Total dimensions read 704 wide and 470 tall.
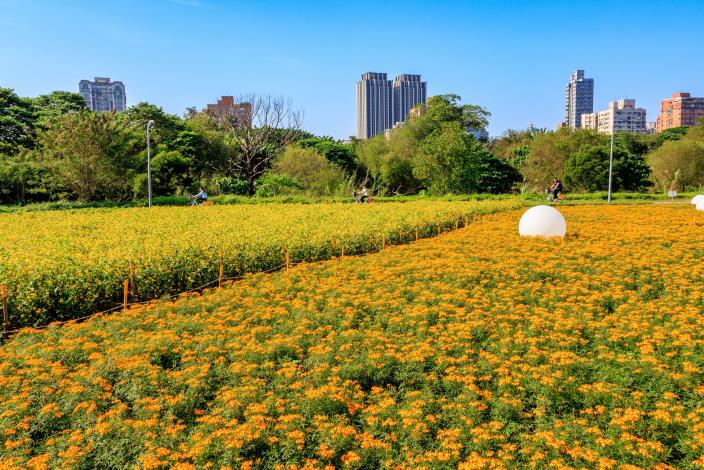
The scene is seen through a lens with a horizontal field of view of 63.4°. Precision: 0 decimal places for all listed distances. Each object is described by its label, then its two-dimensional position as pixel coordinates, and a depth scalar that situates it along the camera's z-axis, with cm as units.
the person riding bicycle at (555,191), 3397
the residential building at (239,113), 5228
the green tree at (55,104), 4703
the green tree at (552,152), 5041
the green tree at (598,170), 4512
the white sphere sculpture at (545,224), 1752
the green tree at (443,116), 6411
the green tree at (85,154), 3475
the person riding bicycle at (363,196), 3478
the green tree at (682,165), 4822
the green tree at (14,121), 4281
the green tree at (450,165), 4484
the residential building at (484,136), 8719
